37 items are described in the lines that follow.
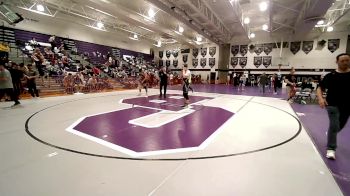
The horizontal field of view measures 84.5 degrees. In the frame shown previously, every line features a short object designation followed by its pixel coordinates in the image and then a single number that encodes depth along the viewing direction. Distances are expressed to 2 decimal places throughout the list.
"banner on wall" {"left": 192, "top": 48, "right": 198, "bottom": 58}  27.28
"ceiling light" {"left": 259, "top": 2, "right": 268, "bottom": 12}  10.81
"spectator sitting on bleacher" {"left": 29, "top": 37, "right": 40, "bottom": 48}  15.01
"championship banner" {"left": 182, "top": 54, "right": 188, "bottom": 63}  28.02
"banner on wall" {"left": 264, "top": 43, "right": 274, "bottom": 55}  22.27
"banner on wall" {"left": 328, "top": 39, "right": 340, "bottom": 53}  18.76
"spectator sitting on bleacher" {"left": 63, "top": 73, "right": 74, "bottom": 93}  11.65
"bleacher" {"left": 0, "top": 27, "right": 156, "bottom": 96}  12.40
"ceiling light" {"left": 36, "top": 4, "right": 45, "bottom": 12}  12.79
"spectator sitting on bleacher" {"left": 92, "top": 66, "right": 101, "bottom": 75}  15.09
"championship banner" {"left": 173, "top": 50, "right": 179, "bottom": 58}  28.64
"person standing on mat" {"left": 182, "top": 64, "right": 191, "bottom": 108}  7.61
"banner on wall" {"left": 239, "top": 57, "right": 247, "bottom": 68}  24.02
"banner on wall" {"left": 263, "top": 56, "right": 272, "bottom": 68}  22.38
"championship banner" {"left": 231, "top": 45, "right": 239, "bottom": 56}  24.48
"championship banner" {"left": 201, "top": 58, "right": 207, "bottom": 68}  26.66
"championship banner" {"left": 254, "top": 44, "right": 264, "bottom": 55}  22.89
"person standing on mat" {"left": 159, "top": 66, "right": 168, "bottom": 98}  9.64
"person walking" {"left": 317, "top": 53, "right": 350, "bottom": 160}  2.93
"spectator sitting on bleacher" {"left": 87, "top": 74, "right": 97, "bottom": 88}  12.86
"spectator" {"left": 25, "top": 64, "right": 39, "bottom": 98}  8.82
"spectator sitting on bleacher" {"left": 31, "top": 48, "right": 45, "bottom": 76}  12.22
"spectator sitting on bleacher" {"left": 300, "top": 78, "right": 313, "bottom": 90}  10.27
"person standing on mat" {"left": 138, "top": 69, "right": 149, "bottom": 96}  11.10
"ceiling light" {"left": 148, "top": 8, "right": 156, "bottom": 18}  13.27
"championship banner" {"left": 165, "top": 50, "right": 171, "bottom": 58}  29.25
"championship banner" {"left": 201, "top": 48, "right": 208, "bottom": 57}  26.49
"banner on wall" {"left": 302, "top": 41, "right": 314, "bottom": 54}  20.08
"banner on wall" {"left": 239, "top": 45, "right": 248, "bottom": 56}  23.89
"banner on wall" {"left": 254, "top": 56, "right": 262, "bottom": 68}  23.02
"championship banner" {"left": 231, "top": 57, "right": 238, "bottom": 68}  24.75
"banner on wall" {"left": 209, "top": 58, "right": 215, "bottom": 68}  25.89
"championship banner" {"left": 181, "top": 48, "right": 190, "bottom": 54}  27.75
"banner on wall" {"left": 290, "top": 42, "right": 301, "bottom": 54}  20.69
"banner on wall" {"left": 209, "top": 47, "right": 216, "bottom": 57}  25.72
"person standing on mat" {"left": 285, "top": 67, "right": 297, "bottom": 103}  9.36
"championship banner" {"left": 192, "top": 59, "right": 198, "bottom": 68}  27.55
